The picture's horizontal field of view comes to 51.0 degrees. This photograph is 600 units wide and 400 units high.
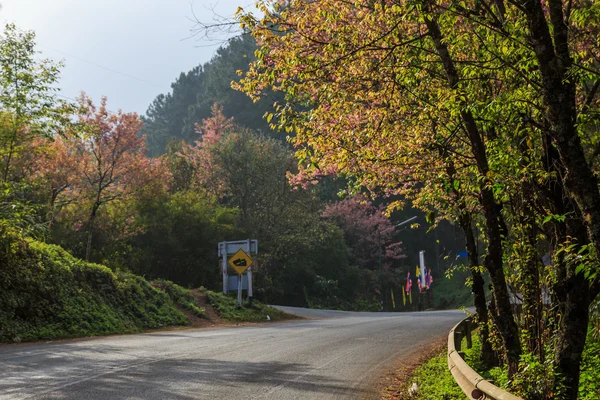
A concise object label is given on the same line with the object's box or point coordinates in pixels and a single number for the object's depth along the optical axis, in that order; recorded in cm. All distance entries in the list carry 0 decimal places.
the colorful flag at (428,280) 5206
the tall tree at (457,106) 577
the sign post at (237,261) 3022
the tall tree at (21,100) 2064
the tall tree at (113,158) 3669
